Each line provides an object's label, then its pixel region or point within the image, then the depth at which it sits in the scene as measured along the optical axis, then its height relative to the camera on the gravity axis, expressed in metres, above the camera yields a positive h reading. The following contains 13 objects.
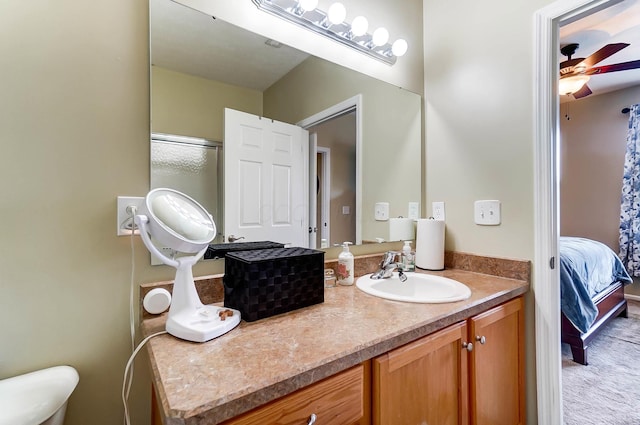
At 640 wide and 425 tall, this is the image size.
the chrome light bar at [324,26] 1.14 +0.81
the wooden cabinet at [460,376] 0.77 -0.50
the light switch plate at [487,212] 1.37 +0.00
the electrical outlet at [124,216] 0.85 +0.00
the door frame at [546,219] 1.23 -0.03
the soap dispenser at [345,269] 1.22 -0.23
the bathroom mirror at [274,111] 0.96 +0.43
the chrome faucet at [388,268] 1.33 -0.25
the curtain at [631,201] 3.36 +0.13
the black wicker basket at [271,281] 0.82 -0.20
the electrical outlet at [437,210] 1.61 +0.02
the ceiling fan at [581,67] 2.40 +1.27
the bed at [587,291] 2.05 -0.61
